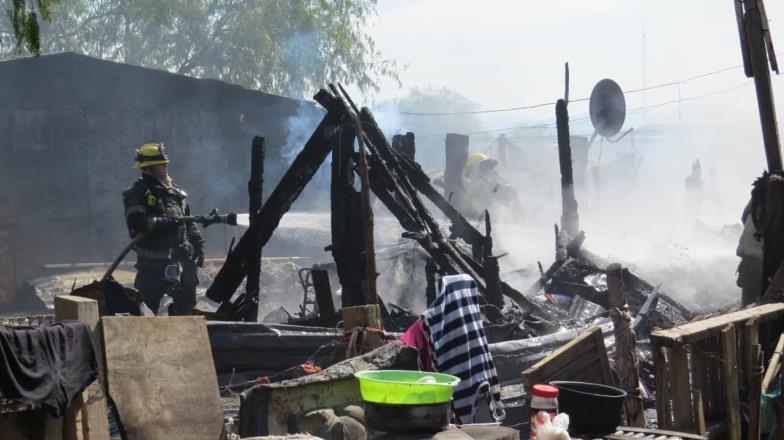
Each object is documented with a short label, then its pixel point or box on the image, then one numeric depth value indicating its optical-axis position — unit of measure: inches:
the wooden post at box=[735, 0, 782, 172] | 377.4
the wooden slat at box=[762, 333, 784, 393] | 264.0
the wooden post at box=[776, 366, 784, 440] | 263.8
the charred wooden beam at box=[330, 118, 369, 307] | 387.2
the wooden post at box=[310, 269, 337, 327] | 371.2
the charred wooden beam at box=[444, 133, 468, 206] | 1025.5
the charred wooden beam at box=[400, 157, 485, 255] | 465.7
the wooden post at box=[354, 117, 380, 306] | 315.0
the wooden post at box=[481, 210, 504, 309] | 425.4
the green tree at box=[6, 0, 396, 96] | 1270.9
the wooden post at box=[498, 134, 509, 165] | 1518.5
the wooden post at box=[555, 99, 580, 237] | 671.8
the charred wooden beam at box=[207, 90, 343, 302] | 406.3
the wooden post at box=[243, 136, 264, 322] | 408.2
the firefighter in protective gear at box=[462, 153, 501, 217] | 954.7
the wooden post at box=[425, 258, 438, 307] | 410.0
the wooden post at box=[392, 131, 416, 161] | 622.8
